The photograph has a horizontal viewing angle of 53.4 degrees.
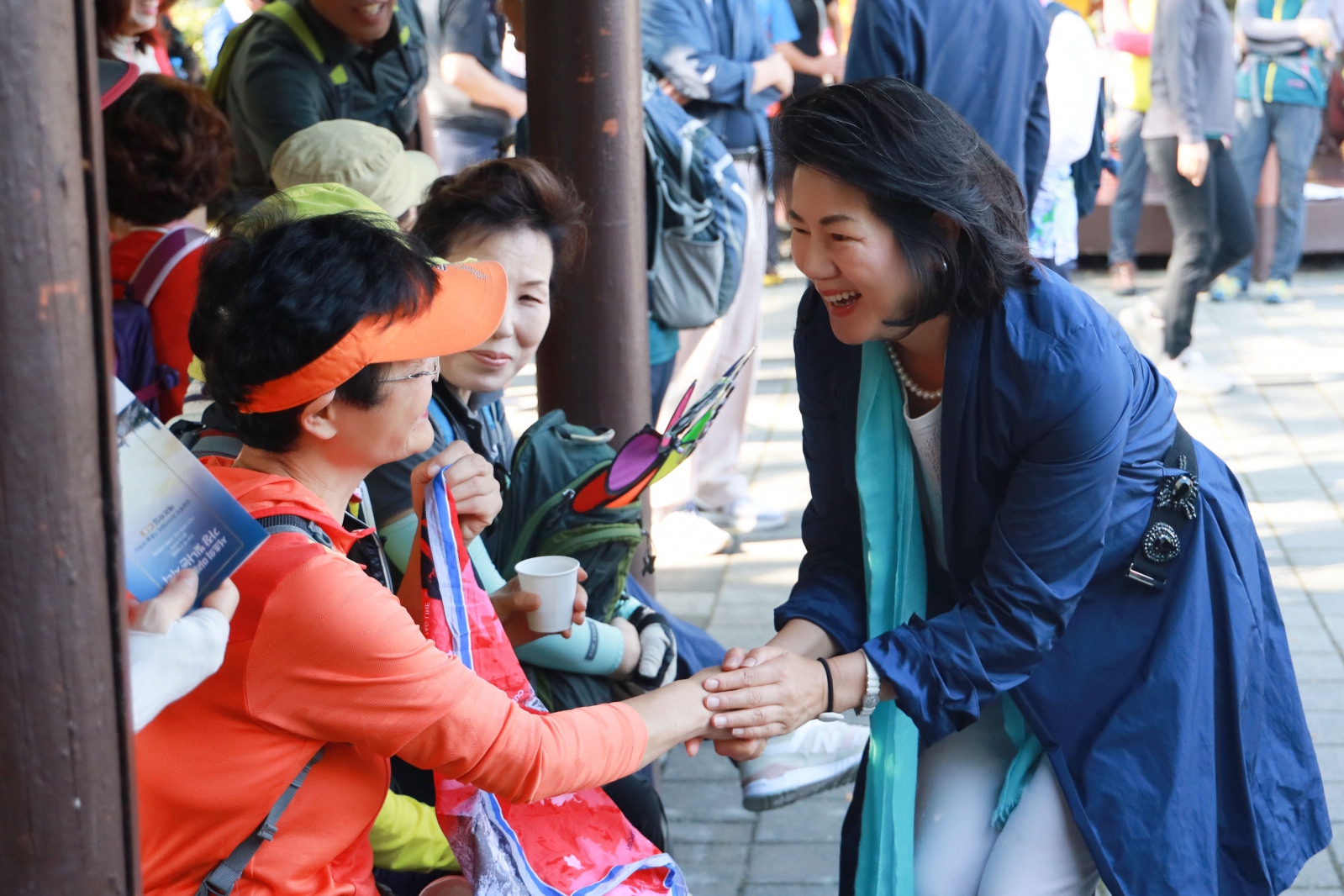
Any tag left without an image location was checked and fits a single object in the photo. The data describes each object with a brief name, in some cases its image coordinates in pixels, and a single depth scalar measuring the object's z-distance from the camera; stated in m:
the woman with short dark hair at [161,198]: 3.07
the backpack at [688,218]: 3.86
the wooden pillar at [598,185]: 2.92
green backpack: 2.39
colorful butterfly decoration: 2.27
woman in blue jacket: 1.92
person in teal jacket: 8.20
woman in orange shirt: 1.56
